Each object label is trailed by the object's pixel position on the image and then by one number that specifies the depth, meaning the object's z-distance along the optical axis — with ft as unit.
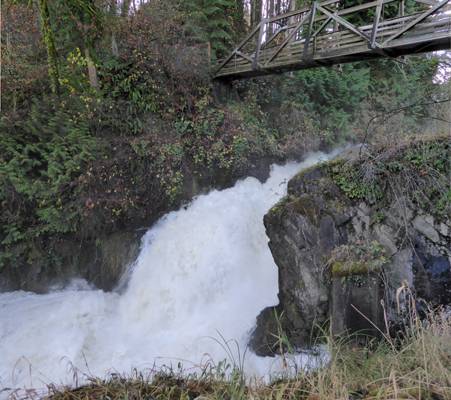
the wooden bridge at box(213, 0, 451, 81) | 17.20
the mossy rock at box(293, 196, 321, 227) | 17.88
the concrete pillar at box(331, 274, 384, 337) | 14.92
